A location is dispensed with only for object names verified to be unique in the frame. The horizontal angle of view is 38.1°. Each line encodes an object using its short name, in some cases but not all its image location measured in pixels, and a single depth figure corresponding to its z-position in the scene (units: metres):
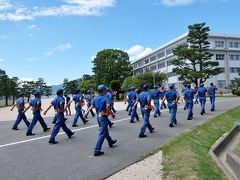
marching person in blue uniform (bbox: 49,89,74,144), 11.55
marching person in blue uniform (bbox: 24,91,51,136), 13.93
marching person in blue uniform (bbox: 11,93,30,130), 15.80
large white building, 67.94
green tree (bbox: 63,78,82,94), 138.12
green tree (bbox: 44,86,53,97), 139.12
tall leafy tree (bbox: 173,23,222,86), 49.69
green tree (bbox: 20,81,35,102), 108.21
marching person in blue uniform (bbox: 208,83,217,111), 22.25
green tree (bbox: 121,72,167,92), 65.06
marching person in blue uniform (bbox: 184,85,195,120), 17.84
